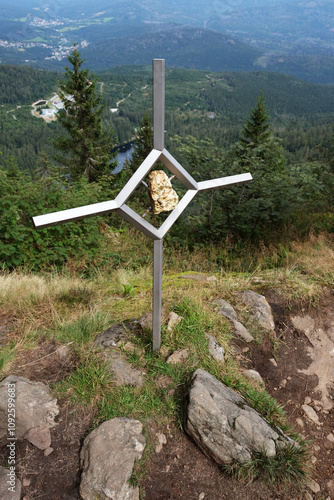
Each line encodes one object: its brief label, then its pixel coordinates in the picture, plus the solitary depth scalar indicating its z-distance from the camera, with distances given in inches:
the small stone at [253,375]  107.5
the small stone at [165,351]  107.8
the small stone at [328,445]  93.0
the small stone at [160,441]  83.6
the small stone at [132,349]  108.7
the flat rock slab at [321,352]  111.5
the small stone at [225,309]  130.0
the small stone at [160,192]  82.0
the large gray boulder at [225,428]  81.1
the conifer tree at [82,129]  545.0
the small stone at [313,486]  80.6
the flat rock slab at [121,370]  99.0
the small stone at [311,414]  100.8
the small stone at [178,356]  105.0
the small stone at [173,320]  115.3
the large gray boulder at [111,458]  71.0
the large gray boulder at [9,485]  69.4
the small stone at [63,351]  107.3
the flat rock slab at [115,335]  111.6
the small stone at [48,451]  79.6
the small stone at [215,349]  109.6
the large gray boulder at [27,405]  84.0
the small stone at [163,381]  98.5
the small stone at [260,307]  131.8
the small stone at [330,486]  81.2
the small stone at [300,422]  98.6
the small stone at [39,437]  81.3
